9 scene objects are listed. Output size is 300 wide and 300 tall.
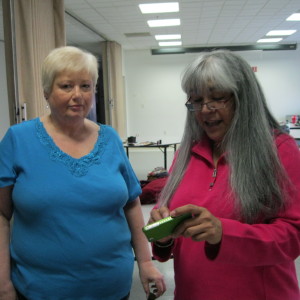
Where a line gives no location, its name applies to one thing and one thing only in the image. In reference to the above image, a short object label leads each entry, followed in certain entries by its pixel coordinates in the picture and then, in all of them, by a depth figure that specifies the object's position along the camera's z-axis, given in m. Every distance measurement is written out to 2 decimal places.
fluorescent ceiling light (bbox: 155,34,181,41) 7.86
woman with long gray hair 0.76
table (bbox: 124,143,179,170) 5.25
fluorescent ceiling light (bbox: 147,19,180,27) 6.44
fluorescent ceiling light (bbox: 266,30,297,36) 7.78
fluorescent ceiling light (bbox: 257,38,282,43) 8.79
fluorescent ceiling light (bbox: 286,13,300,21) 6.32
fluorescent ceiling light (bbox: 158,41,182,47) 8.98
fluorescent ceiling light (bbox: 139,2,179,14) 5.41
